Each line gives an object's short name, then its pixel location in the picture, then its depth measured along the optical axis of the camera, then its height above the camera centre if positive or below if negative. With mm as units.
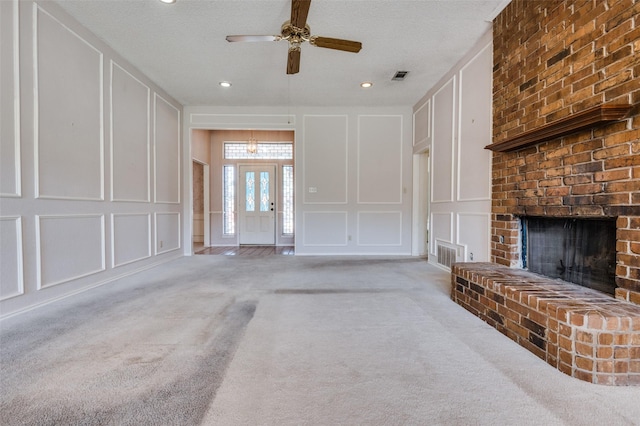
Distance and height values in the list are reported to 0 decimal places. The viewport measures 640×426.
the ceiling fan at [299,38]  2689 +1585
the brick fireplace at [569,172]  1507 +234
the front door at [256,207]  7266 +5
